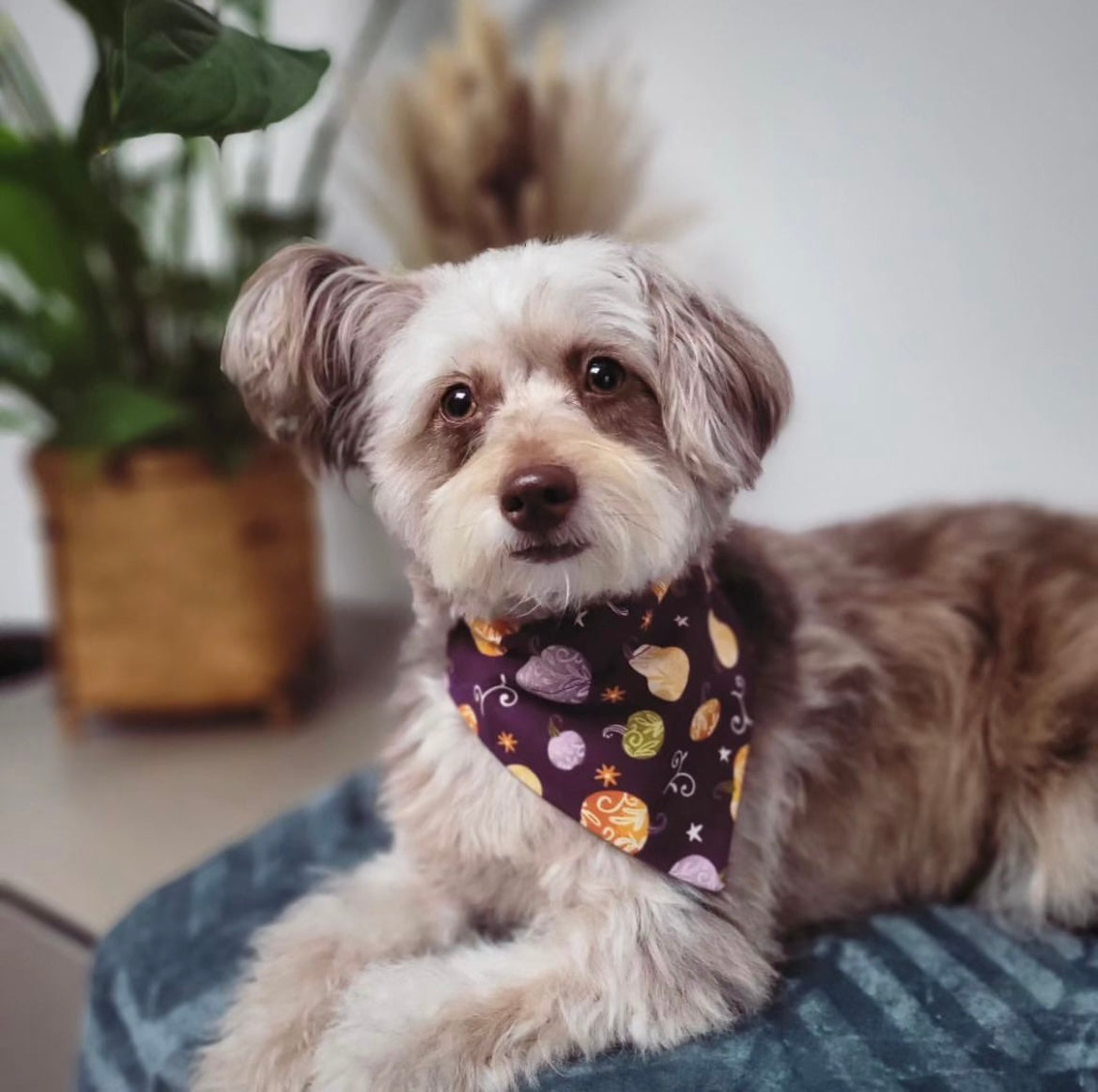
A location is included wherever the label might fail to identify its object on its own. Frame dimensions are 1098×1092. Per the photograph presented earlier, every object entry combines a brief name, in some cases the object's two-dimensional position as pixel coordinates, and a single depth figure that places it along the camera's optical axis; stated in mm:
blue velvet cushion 367
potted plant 670
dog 364
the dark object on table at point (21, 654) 1055
